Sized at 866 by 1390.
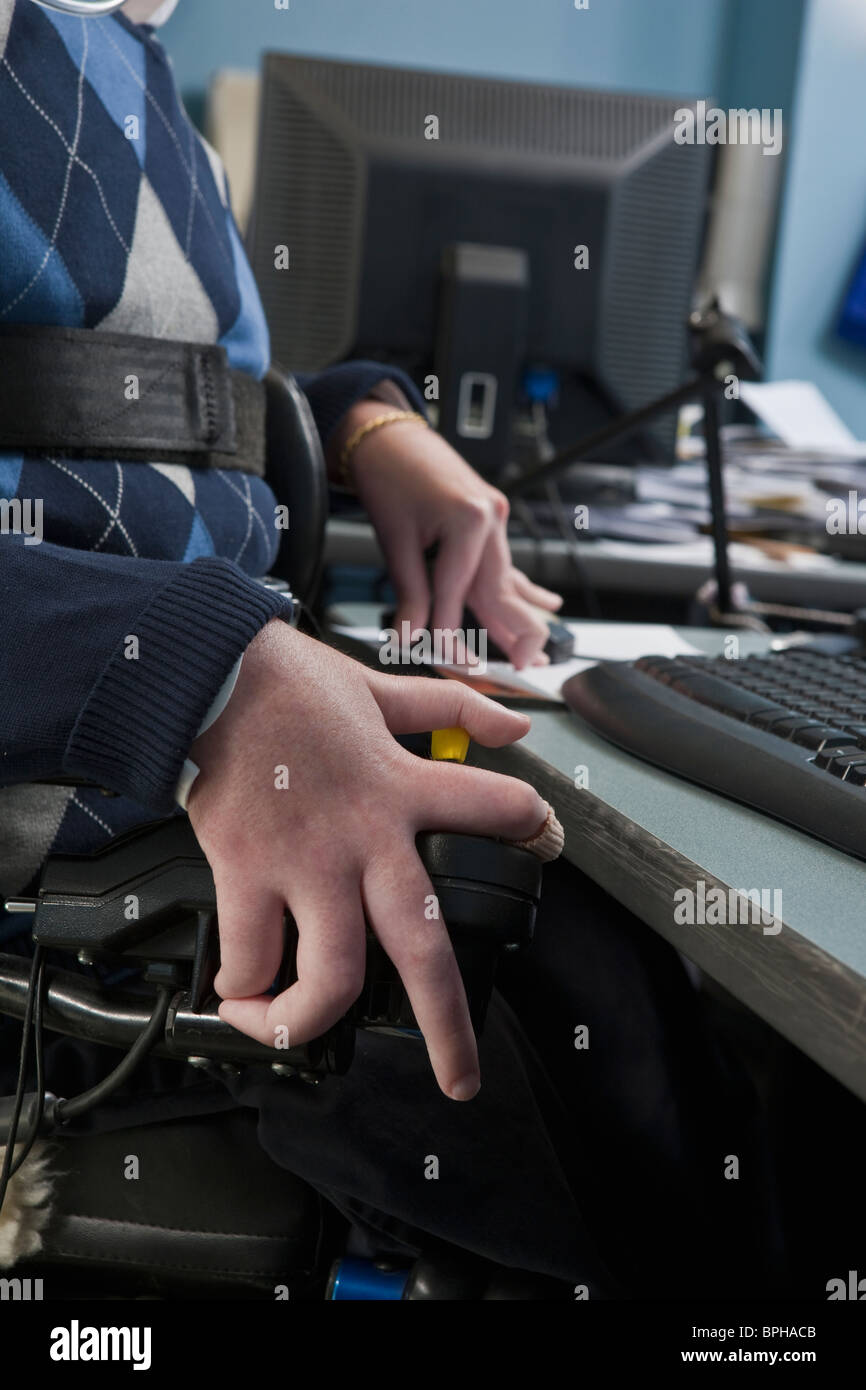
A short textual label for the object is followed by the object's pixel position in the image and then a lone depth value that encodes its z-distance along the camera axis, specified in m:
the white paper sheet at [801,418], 2.31
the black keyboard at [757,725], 0.52
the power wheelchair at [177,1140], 0.48
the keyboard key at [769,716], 0.60
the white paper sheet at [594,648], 0.82
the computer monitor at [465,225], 1.55
